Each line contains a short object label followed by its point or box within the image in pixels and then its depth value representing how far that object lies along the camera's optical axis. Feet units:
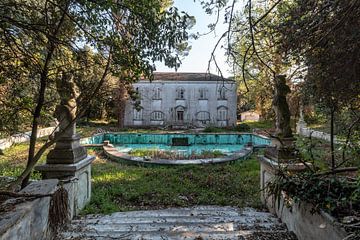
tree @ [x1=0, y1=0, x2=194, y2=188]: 9.94
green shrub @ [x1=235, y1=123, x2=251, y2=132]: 83.85
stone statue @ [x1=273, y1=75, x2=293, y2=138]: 14.92
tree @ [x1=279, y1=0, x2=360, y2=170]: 11.40
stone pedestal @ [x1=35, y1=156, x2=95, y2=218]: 13.51
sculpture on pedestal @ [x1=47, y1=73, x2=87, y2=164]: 13.79
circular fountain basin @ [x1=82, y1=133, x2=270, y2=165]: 44.44
